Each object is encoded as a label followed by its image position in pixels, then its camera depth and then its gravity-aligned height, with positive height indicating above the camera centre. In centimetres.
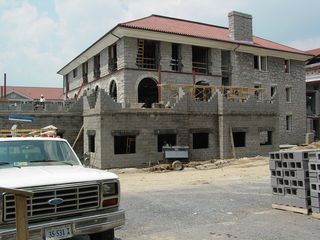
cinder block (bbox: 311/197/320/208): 821 -151
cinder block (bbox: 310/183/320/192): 821 -119
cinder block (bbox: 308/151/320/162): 824 -52
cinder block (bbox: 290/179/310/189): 855 -115
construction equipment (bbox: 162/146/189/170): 2267 -115
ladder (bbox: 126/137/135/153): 2292 -40
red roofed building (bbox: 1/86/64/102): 6069 +731
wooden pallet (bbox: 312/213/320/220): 809 -177
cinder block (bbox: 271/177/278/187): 932 -119
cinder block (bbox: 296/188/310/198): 851 -135
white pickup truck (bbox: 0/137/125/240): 502 -87
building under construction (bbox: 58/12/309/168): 2284 +367
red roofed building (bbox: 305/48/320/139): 4384 +442
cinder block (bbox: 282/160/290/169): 897 -74
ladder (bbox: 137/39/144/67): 2947 +640
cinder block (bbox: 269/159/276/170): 940 -76
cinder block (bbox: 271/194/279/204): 919 -157
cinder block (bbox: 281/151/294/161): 888 -54
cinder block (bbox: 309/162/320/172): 823 -75
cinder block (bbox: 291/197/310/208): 849 -156
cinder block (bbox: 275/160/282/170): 922 -75
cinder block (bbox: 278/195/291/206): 888 -157
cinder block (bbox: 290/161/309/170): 859 -74
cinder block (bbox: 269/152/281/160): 926 -55
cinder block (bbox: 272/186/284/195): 914 -139
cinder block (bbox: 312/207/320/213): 822 -167
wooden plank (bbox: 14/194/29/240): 342 -72
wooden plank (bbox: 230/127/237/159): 2520 -88
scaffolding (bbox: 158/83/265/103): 2686 +328
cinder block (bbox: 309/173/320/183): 823 -101
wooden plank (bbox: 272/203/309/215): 845 -173
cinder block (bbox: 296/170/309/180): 856 -94
